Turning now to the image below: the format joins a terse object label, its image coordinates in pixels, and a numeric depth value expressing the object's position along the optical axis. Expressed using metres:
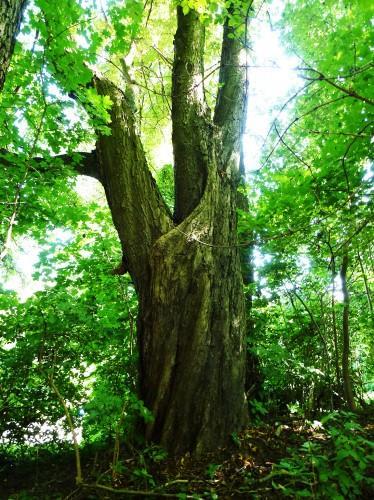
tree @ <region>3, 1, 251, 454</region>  3.05
